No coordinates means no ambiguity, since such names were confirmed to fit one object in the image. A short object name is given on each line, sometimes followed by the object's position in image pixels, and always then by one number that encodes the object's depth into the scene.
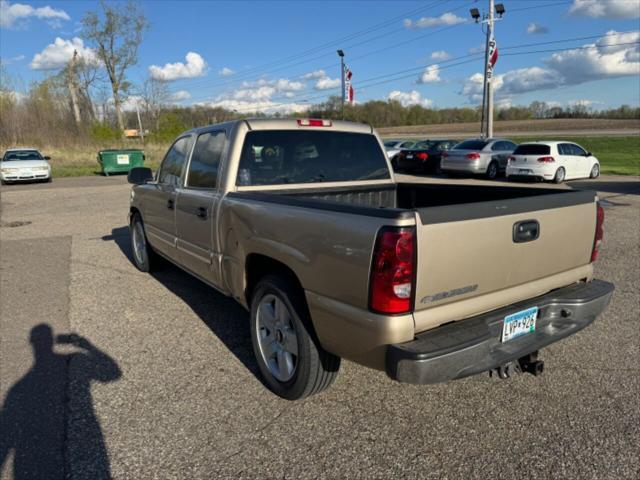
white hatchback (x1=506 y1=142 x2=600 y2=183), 17.14
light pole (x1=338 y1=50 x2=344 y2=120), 40.22
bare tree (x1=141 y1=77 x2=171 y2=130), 50.88
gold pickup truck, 2.32
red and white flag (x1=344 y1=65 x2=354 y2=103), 39.93
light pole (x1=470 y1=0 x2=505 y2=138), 27.17
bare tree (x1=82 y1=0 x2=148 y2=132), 46.44
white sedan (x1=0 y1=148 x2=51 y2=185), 20.12
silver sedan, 19.25
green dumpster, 24.85
